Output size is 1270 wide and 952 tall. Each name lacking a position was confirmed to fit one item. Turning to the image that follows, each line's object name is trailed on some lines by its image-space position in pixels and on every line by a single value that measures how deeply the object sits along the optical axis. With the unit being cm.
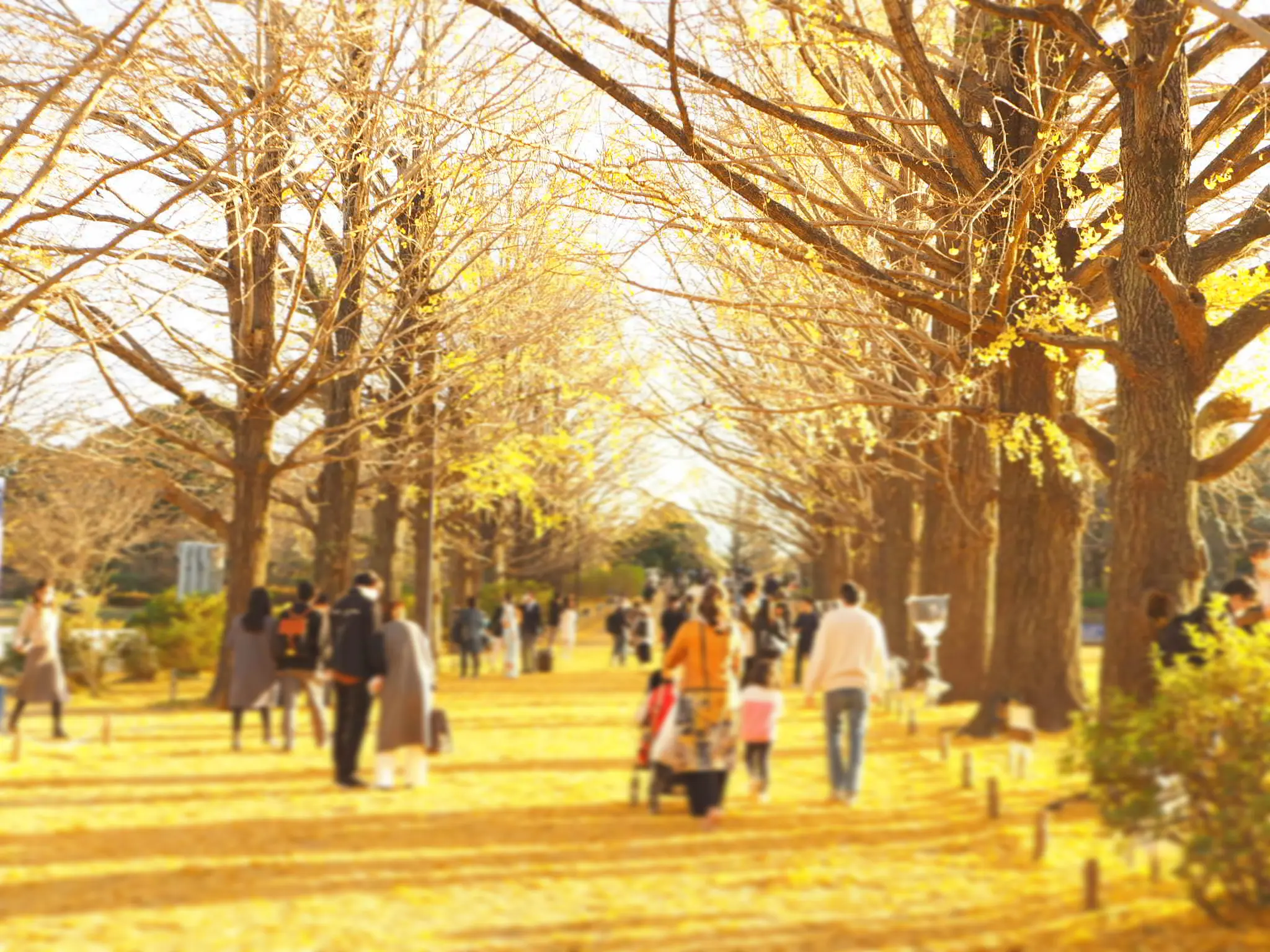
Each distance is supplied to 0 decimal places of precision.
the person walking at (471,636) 2936
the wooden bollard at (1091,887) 720
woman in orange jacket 1031
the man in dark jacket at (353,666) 1175
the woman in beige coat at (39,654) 1512
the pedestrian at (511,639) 2891
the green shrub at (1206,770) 661
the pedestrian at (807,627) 2574
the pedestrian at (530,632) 3173
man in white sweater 1103
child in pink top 1137
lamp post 1950
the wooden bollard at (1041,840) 845
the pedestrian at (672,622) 2473
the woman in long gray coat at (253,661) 1460
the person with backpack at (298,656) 1455
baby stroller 1083
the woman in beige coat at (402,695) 1154
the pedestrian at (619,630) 3494
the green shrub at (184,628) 2812
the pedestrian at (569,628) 3712
